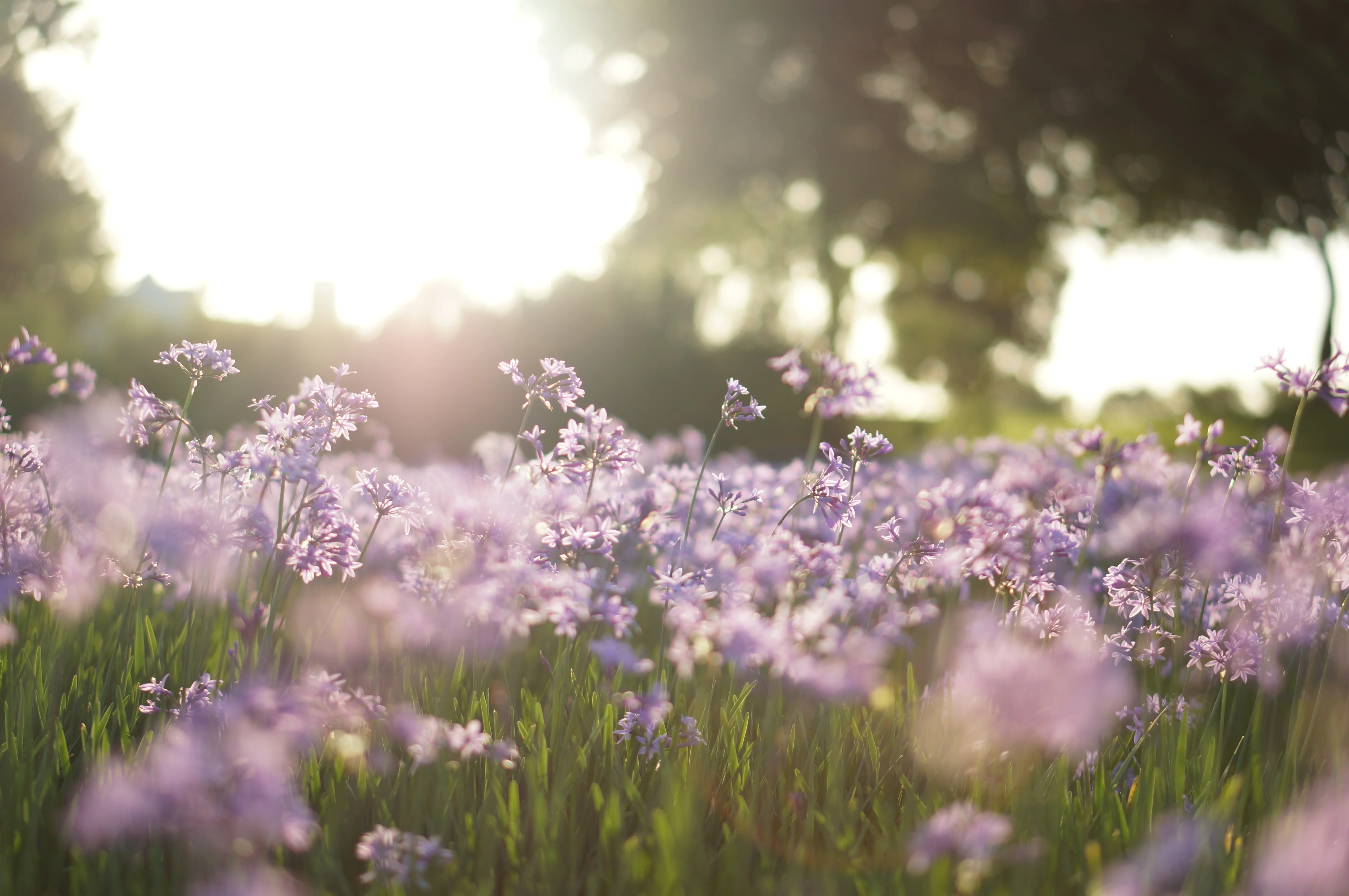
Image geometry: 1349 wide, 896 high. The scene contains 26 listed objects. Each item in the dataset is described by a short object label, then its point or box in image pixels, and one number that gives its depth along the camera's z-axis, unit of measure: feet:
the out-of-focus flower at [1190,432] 12.77
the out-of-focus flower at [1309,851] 5.35
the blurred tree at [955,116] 68.69
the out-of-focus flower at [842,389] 11.95
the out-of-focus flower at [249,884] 5.20
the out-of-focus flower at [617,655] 8.46
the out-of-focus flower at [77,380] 13.71
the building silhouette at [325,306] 55.83
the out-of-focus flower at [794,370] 12.42
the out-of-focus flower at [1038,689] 5.60
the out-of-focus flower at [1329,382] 10.66
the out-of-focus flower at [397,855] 7.13
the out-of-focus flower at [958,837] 5.89
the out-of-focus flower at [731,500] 10.97
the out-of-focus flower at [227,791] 5.47
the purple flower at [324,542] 9.40
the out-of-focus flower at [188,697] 8.95
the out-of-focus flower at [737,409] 10.93
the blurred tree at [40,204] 73.26
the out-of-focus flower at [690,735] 9.61
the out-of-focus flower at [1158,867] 5.81
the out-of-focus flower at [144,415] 10.49
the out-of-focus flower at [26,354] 11.90
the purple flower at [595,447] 10.57
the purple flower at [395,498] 9.77
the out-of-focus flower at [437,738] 7.64
